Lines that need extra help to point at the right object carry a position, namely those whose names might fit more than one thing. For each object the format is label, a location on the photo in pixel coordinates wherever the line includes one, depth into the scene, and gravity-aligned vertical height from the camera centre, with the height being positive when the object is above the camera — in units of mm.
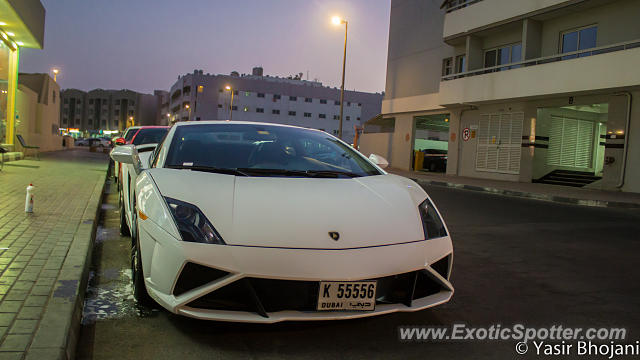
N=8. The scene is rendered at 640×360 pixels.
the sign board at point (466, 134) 23644 +1367
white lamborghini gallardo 2525 -509
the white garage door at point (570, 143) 21156 +1182
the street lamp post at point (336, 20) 27734 +7557
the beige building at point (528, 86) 16719 +3148
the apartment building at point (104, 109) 139500 +8833
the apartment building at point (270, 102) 85188 +8607
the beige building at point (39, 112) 24297 +1340
